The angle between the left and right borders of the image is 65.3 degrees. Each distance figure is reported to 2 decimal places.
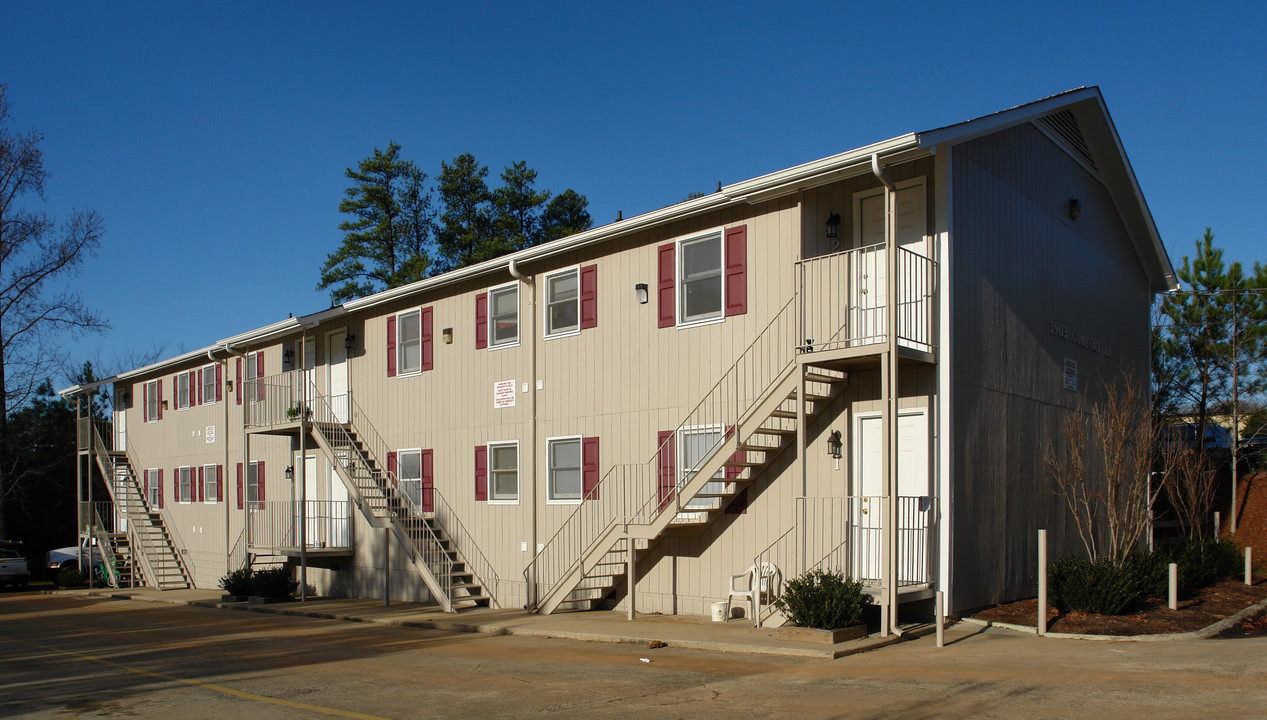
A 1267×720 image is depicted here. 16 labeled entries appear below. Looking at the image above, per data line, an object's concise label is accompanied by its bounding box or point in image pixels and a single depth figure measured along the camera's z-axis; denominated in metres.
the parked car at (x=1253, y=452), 23.30
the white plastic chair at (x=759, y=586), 13.34
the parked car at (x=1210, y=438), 21.92
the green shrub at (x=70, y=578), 30.44
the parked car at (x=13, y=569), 30.30
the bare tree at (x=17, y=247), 30.97
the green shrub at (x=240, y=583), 21.64
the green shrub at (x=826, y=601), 11.70
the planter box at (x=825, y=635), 11.42
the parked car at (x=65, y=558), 33.91
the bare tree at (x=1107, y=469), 14.16
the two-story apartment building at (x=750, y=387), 12.98
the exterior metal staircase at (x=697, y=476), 13.43
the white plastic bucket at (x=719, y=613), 14.02
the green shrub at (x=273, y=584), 21.20
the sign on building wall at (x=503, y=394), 18.47
